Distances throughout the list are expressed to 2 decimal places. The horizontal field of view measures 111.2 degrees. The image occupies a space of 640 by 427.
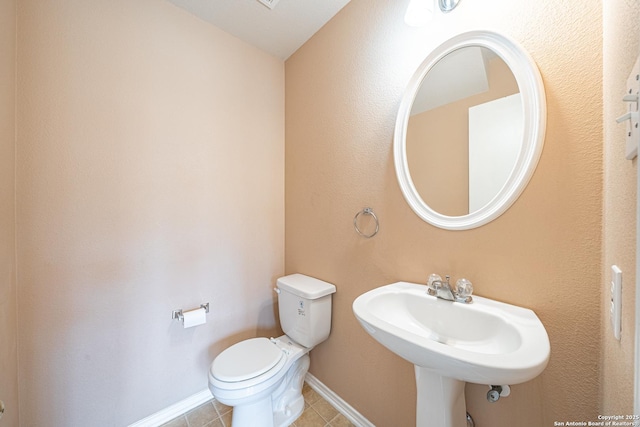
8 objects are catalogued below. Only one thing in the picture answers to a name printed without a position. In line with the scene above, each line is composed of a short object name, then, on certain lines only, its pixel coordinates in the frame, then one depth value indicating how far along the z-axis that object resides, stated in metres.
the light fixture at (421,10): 0.93
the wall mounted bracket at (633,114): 0.37
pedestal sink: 0.52
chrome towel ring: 1.19
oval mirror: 0.77
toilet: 1.08
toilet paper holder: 1.35
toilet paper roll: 1.32
